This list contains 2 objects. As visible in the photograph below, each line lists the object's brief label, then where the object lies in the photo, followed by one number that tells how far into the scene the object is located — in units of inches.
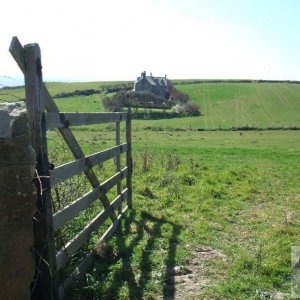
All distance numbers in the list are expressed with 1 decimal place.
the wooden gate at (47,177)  163.6
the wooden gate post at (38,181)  163.5
